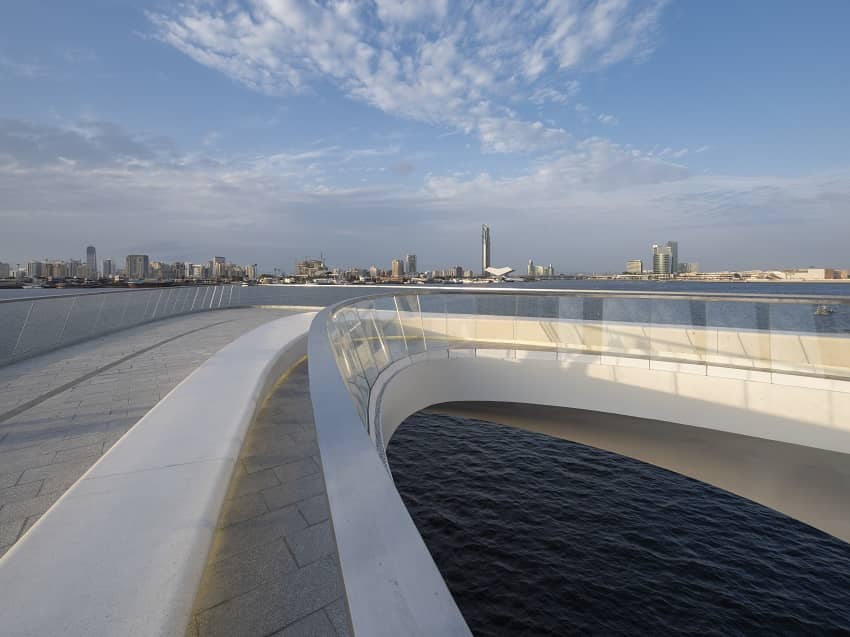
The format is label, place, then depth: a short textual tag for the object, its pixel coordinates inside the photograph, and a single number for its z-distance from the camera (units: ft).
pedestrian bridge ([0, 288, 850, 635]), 4.34
